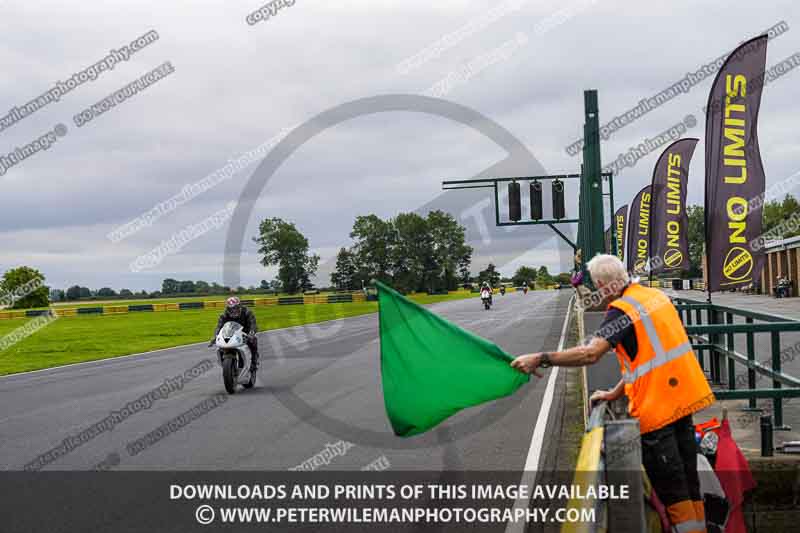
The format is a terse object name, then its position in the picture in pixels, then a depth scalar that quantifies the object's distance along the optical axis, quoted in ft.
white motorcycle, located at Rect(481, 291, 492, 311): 154.30
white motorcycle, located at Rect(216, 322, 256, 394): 42.63
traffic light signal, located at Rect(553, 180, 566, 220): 103.86
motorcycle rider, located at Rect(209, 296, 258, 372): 44.34
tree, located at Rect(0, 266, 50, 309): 335.88
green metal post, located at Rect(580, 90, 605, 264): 90.48
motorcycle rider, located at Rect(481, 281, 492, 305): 155.22
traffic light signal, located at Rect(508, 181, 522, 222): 104.41
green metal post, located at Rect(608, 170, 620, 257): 116.34
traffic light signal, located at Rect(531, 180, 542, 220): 103.76
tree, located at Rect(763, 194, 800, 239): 395.75
